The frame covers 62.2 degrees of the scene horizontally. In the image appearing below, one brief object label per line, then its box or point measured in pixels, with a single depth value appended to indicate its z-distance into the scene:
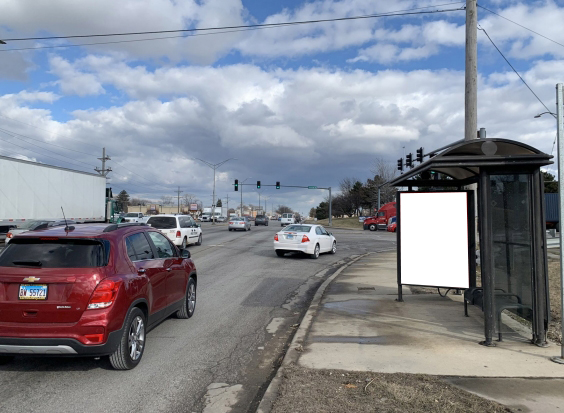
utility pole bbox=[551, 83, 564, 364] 5.37
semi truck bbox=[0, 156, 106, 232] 24.05
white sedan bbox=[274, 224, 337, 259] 18.67
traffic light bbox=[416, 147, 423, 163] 21.32
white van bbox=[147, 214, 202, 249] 21.03
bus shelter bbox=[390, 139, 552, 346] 6.06
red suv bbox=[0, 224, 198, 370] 4.94
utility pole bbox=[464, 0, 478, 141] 12.11
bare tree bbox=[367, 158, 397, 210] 75.44
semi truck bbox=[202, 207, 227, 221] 95.79
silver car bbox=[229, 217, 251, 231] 42.66
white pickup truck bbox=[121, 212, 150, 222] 48.14
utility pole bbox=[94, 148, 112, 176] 65.31
